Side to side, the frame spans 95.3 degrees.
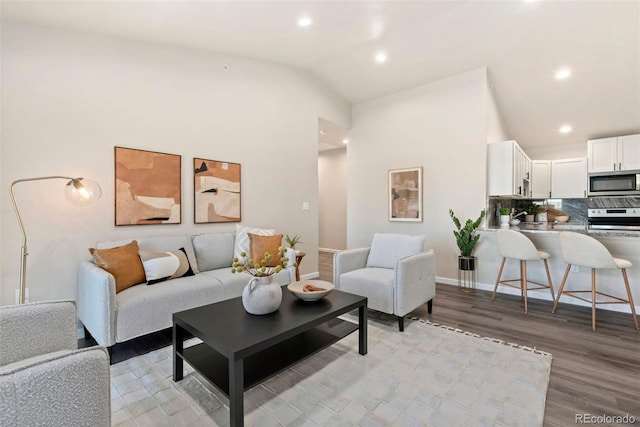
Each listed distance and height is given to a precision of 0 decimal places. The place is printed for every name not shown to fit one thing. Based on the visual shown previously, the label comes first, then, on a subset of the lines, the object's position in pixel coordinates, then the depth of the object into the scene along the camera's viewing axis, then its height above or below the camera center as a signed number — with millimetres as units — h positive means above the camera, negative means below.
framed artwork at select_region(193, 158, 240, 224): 3514 +251
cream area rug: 1640 -1155
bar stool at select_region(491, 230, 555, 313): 3367 -474
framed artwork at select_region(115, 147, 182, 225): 2932 +252
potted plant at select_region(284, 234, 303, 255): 4125 -429
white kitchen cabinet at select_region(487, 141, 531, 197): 4051 +616
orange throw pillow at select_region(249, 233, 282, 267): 3277 -409
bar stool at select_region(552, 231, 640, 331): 2818 -450
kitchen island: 3186 -696
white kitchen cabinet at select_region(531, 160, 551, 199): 5656 +639
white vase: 1951 -575
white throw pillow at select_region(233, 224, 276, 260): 3422 -301
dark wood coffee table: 1531 -741
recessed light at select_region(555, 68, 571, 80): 3870 +1867
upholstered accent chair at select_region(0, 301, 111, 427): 846 -561
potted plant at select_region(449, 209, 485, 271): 4062 -424
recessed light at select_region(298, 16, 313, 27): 3141 +2088
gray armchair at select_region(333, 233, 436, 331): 2740 -659
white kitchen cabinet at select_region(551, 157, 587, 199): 5291 +621
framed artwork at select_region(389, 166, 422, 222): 4797 +286
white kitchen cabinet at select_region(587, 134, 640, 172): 4688 +970
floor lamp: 2277 +141
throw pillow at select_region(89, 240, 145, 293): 2430 -453
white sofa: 2172 -703
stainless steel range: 4863 -91
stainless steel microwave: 4715 +470
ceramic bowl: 2188 -615
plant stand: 4055 -927
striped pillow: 2621 -507
